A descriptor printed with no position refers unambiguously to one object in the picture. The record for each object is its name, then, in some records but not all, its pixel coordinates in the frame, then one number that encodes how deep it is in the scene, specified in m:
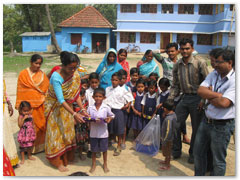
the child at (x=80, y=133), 4.07
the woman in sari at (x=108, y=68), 4.44
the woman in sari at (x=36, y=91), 4.06
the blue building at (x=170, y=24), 22.88
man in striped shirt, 3.63
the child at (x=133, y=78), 4.82
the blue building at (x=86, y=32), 25.11
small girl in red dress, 3.90
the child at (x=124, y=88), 4.22
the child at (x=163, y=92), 4.25
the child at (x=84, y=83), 4.48
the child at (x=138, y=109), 4.54
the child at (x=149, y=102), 4.41
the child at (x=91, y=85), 4.24
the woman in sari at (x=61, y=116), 3.40
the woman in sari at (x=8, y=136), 3.49
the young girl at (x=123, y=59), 4.97
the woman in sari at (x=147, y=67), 5.09
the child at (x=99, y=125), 3.55
